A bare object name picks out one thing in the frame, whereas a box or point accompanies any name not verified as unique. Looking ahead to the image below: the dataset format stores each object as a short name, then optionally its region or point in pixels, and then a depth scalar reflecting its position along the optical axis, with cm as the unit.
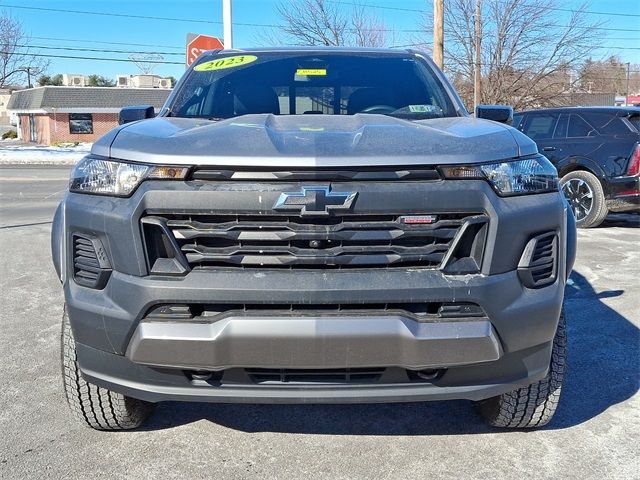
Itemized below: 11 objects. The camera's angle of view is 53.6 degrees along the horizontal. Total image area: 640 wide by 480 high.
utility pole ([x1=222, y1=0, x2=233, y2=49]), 1277
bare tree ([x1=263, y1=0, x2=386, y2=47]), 2575
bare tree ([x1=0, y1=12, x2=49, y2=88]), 5525
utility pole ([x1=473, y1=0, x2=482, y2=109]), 2478
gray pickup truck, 233
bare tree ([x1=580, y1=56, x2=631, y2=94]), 2705
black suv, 873
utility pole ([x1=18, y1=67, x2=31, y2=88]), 5883
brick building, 5050
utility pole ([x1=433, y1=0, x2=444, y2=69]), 1627
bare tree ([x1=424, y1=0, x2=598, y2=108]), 2630
